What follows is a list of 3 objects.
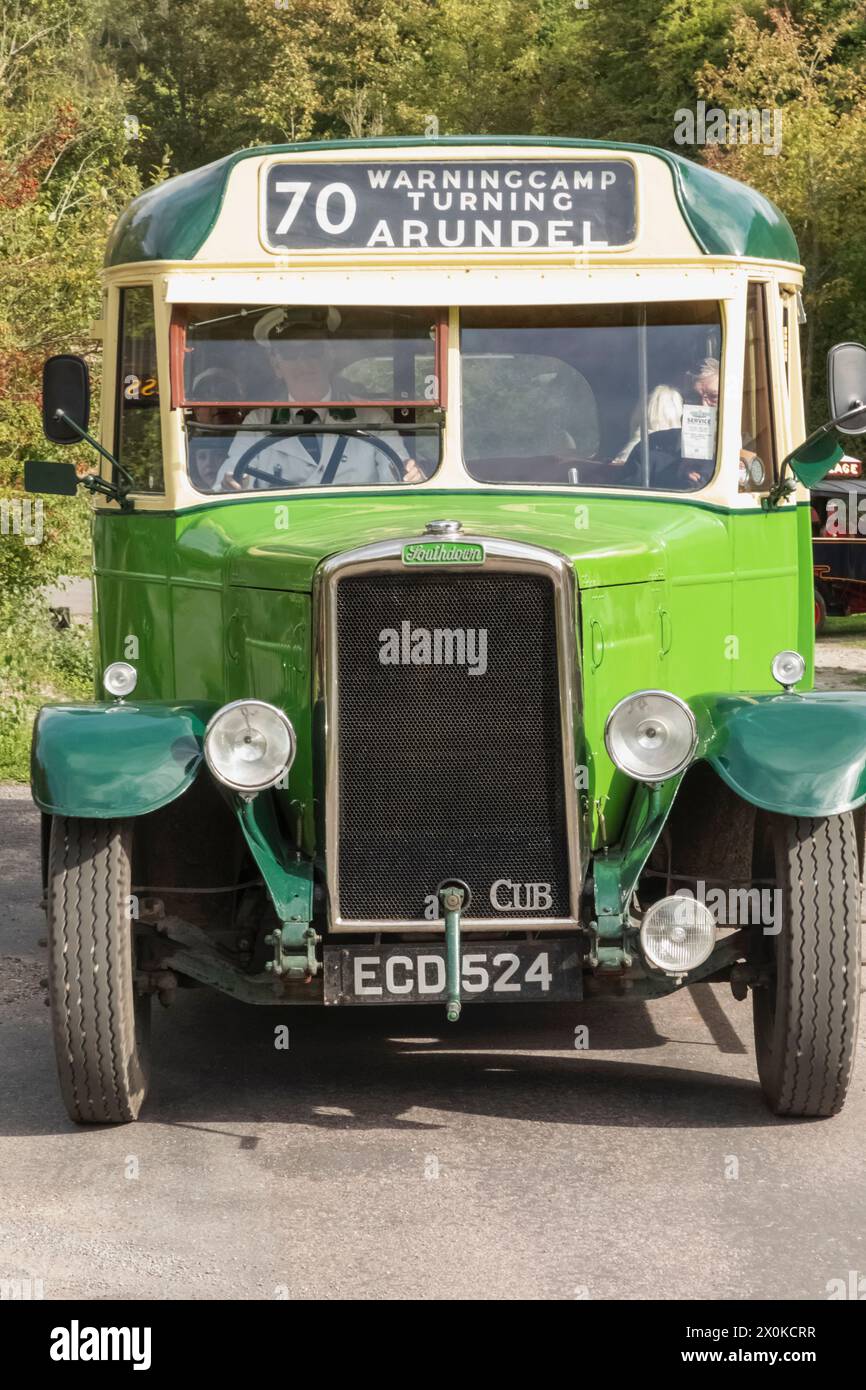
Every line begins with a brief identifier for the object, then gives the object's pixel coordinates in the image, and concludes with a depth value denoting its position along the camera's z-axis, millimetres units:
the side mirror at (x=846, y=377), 6918
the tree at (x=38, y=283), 16344
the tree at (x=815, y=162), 31156
